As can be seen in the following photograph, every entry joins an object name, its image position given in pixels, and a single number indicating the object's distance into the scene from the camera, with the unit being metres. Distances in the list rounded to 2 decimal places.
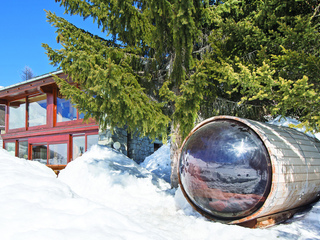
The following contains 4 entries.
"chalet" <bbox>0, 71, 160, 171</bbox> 10.20
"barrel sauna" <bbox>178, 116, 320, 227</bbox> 3.38
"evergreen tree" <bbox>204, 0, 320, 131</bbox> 3.94
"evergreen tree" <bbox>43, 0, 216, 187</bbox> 4.89
